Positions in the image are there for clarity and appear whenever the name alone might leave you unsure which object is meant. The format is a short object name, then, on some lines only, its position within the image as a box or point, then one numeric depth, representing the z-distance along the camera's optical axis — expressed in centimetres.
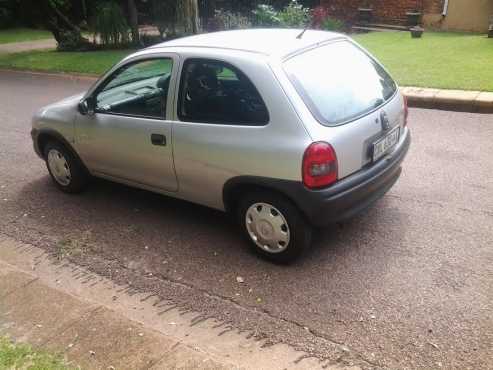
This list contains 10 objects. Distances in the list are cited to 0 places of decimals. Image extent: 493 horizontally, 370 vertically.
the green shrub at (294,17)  1539
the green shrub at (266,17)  1561
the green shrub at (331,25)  1558
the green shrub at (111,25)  1667
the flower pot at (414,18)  1492
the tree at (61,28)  1772
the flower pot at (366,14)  1628
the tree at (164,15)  1666
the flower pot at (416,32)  1330
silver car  349
